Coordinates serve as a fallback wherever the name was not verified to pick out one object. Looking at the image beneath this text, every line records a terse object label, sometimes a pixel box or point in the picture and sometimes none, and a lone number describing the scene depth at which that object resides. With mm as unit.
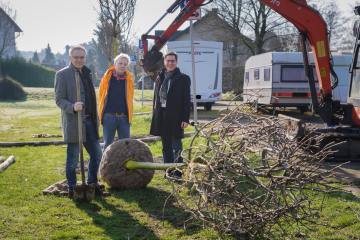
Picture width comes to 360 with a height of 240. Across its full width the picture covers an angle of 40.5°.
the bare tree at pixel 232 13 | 39534
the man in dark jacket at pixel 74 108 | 6469
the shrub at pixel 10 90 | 38438
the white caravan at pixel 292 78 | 19953
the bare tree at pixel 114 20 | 19667
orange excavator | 9703
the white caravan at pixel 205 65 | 21473
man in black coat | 7336
